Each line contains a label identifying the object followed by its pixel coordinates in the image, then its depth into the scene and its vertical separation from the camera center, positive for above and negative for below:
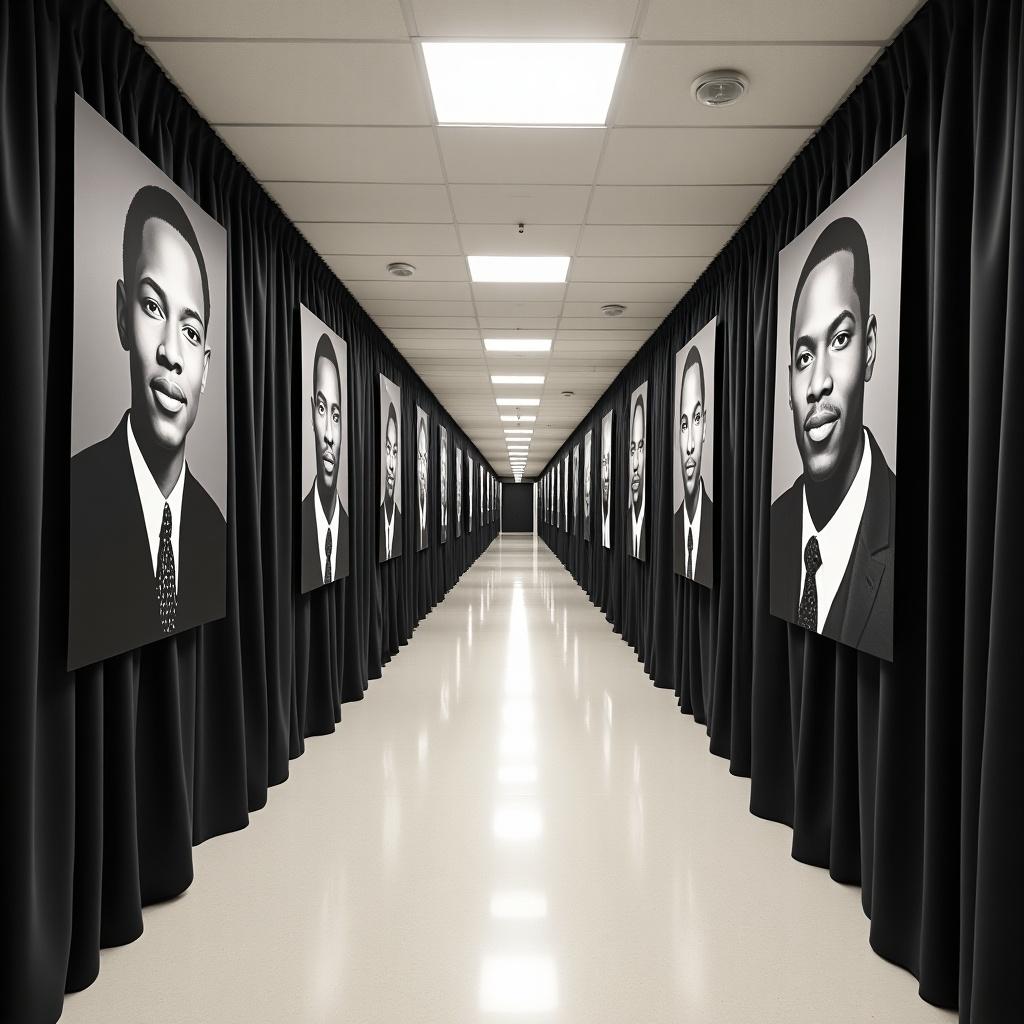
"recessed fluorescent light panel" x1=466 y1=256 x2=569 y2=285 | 5.25 +1.50
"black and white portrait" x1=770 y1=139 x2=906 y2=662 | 2.69 +0.29
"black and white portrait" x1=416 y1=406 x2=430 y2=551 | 9.75 +0.17
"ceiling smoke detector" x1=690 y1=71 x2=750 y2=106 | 2.96 +1.51
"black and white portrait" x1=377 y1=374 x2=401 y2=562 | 7.49 +0.20
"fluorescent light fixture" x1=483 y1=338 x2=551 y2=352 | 7.83 +1.46
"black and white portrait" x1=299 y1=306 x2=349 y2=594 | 4.93 +0.25
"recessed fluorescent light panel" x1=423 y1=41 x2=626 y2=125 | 2.85 +1.54
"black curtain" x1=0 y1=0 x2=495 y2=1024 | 2.06 -0.46
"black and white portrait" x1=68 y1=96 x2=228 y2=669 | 2.39 +0.30
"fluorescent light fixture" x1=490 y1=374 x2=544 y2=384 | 9.94 +1.43
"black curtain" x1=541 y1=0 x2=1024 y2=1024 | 1.96 -0.31
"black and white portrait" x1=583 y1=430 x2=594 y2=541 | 12.85 +0.28
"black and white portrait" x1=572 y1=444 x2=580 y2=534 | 15.12 +0.07
